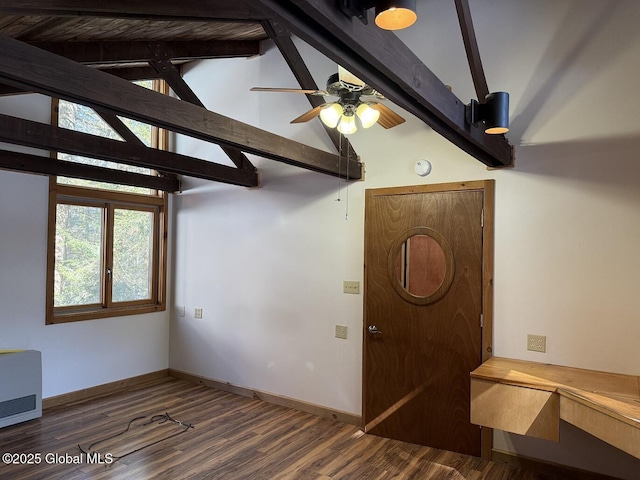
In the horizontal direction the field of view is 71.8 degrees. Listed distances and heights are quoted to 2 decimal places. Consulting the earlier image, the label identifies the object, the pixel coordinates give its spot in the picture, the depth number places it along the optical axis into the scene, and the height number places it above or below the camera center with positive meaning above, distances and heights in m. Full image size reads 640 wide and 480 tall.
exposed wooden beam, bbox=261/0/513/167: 1.37 +0.70
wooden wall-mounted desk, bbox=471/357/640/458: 2.22 -0.85
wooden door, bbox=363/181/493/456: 3.36 -0.52
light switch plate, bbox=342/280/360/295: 3.93 -0.37
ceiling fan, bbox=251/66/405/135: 2.51 +0.85
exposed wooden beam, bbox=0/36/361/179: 1.83 +0.72
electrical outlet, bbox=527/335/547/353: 3.11 -0.67
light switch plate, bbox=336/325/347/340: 3.99 -0.78
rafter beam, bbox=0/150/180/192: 3.60 +0.63
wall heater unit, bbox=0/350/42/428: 3.71 -1.27
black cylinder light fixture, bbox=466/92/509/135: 2.44 +0.76
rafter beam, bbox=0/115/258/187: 2.70 +0.66
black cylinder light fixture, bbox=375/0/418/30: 1.37 +0.74
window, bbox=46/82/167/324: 4.41 -0.02
